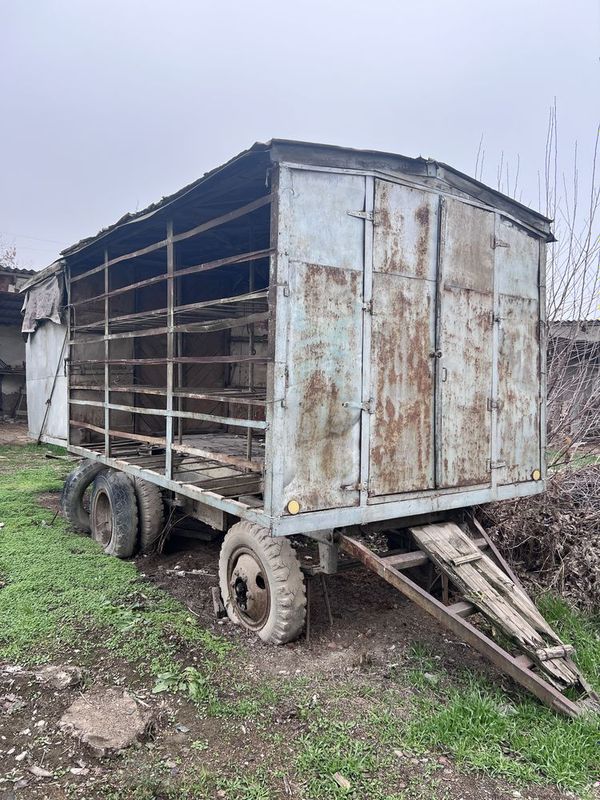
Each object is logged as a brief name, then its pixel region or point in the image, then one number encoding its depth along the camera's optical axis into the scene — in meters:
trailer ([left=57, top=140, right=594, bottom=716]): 3.36
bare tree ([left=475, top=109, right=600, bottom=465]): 5.79
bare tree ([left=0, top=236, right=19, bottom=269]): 23.58
